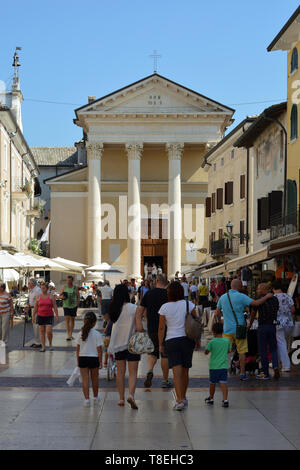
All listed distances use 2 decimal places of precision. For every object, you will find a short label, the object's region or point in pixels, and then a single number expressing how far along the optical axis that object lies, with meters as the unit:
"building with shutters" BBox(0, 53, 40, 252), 42.20
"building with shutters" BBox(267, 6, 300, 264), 24.83
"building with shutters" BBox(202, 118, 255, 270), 38.44
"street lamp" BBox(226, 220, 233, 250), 37.53
